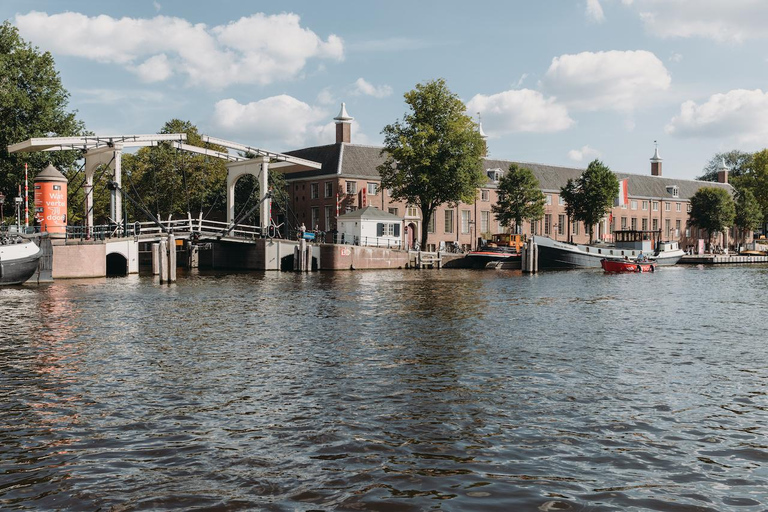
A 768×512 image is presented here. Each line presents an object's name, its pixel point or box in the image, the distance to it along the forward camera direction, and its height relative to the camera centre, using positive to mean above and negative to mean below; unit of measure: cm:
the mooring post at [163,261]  3881 -71
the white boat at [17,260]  3294 -49
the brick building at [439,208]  7338 +550
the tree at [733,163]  13238 +1612
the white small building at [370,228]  6006 +172
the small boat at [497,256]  6203 -90
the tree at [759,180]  10256 +985
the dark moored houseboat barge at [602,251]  6150 -51
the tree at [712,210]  9981 +519
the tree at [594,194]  7719 +586
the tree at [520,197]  7394 +535
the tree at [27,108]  4919 +1047
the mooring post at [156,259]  4462 -68
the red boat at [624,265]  5591 -166
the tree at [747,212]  10025 +483
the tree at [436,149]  5988 +872
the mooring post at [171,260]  3950 -68
